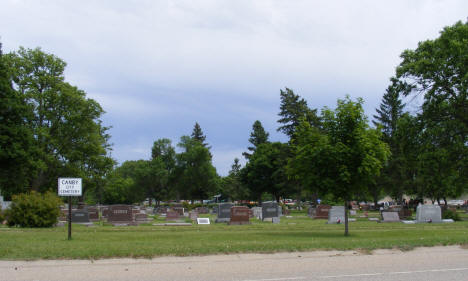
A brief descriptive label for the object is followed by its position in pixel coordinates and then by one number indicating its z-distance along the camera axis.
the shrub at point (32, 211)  23.56
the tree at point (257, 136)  97.25
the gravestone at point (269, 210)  33.25
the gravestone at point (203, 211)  55.78
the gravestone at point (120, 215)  27.67
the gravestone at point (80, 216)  29.00
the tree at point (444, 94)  31.12
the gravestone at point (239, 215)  28.48
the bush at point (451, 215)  32.03
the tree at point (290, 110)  66.81
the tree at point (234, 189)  93.72
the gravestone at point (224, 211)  31.99
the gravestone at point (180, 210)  43.15
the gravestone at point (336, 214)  30.86
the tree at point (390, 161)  61.49
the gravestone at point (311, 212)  42.12
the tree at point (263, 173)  79.31
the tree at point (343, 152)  18.12
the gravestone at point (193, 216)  36.58
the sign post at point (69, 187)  15.73
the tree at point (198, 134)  124.92
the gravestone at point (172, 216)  37.12
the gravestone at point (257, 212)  36.68
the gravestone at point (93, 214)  34.48
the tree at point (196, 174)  103.50
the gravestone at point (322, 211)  37.75
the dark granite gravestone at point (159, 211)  50.87
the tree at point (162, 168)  106.12
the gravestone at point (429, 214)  29.17
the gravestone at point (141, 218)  31.04
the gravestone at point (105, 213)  33.80
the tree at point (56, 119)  42.81
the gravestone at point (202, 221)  29.52
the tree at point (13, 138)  35.59
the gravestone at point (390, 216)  31.61
